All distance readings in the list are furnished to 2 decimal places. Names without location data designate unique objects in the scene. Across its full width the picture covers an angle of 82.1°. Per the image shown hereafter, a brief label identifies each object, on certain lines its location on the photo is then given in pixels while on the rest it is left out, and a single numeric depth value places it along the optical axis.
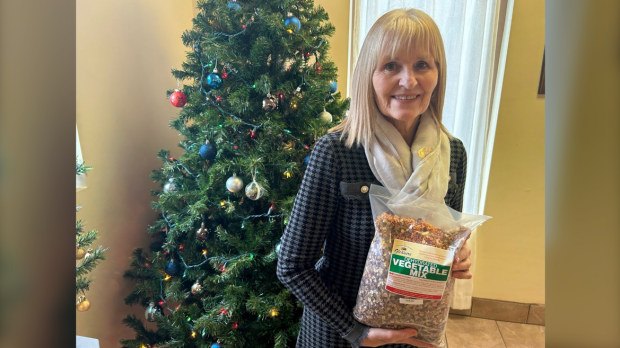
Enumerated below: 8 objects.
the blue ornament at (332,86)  1.48
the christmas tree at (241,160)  1.31
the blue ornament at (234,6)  1.30
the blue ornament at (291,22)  1.30
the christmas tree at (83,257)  1.02
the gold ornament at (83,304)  1.17
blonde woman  0.80
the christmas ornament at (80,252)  1.01
